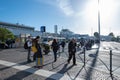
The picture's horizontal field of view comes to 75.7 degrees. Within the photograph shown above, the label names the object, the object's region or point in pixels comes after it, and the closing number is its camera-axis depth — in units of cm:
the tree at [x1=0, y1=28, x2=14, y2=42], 1459
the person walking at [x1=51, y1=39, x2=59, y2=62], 559
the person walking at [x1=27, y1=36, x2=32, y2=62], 545
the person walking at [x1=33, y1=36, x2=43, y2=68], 434
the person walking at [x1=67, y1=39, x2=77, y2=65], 510
